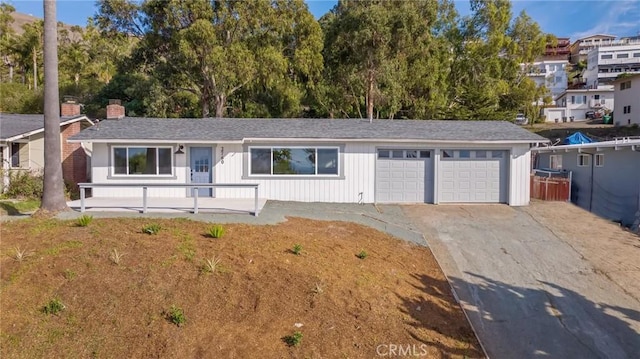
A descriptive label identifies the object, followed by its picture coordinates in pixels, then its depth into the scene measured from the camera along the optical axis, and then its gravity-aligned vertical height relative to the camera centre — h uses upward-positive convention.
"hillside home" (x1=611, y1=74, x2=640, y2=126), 36.84 +6.04
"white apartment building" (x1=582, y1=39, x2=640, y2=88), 71.19 +18.37
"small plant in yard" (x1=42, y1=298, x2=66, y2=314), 6.05 -2.17
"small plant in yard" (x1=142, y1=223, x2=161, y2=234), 8.79 -1.44
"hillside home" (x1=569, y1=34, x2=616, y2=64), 88.62 +28.59
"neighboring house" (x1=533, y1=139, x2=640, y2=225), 14.77 -0.50
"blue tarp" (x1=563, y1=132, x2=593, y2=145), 25.42 +1.62
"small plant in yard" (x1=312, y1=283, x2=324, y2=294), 6.81 -2.13
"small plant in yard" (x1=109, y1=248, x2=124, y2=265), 7.23 -1.70
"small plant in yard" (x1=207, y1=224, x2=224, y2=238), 8.77 -1.49
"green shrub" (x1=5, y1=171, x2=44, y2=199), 13.88 -0.83
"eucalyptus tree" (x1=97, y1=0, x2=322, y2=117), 22.00 +7.01
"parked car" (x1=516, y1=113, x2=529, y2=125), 48.81 +5.40
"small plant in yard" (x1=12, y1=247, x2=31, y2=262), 7.22 -1.67
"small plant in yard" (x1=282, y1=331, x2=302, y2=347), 5.65 -2.47
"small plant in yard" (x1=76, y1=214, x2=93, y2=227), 9.11 -1.32
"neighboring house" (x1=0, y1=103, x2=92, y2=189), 14.93 +0.56
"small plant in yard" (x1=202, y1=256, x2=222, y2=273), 7.14 -1.83
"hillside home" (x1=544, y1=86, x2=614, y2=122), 55.28 +8.43
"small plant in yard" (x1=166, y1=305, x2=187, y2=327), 5.89 -2.25
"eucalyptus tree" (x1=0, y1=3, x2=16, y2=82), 37.84 +11.84
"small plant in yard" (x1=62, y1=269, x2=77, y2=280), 6.79 -1.88
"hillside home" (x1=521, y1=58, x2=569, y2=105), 72.19 +16.77
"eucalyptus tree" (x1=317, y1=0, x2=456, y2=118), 26.47 +7.07
